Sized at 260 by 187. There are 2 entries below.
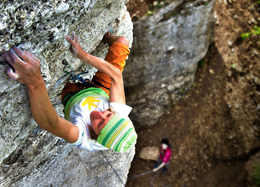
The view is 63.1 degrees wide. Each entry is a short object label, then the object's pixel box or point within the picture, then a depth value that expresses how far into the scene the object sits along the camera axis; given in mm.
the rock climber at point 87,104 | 1580
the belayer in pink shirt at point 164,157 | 7223
